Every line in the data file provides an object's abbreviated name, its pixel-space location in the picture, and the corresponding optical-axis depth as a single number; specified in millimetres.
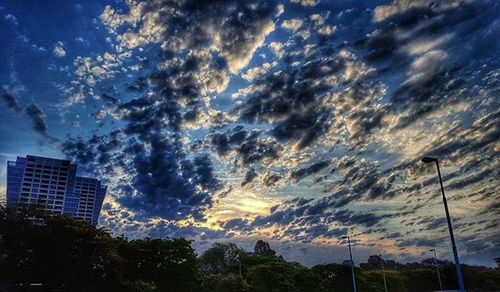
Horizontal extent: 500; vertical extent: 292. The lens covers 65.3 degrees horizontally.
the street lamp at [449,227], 22578
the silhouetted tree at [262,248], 150575
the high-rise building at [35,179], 187375
